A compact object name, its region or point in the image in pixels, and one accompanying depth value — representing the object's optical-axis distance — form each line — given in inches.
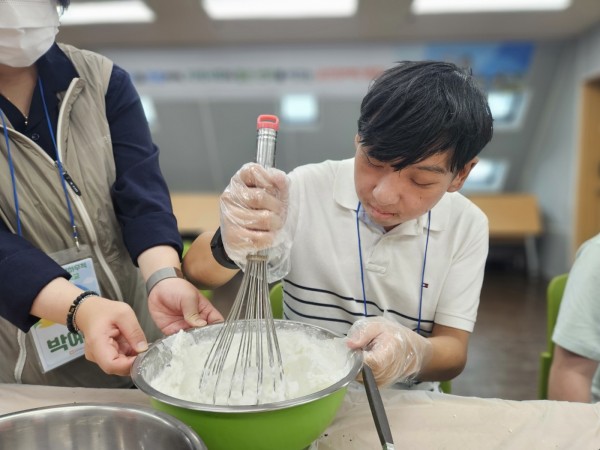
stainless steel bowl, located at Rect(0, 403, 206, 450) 28.4
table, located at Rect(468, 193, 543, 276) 191.2
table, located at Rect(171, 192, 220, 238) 200.9
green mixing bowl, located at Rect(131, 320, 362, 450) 26.0
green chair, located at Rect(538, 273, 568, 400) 56.5
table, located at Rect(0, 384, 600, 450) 33.9
